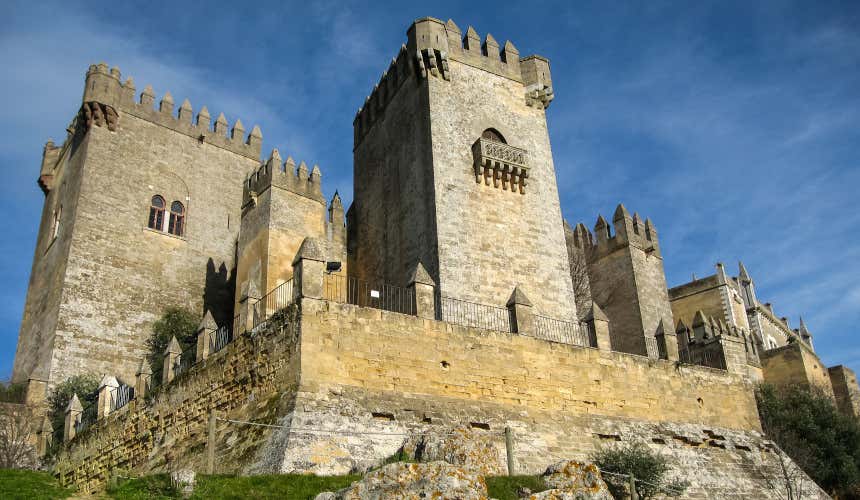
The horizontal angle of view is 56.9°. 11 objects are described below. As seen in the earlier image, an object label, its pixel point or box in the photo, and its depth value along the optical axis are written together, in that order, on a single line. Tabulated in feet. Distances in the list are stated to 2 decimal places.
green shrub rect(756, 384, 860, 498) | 76.43
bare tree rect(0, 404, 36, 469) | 73.41
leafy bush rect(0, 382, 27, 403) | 80.69
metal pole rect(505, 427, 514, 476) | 47.24
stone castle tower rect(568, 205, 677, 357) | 93.35
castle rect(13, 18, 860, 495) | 54.60
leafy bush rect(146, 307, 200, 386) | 89.04
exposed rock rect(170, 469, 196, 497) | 40.15
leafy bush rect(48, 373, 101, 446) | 79.51
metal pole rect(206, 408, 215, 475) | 46.84
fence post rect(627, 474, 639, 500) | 46.85
